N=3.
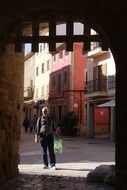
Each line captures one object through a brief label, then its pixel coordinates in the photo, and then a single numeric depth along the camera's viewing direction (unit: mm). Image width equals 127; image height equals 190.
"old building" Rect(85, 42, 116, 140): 39281
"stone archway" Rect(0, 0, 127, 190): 6863
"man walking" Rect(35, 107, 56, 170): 13312
